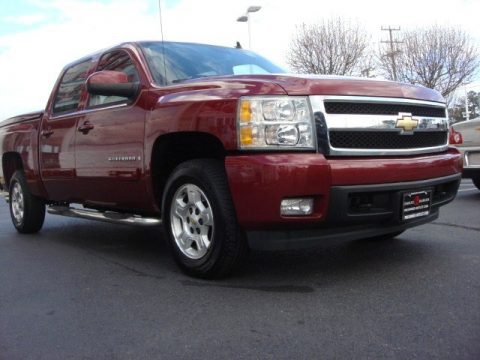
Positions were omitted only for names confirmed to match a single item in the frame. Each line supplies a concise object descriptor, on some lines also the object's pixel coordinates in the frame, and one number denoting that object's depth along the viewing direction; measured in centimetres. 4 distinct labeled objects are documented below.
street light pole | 1806
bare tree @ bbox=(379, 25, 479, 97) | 3203
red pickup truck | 346
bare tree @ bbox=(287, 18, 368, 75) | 2947
